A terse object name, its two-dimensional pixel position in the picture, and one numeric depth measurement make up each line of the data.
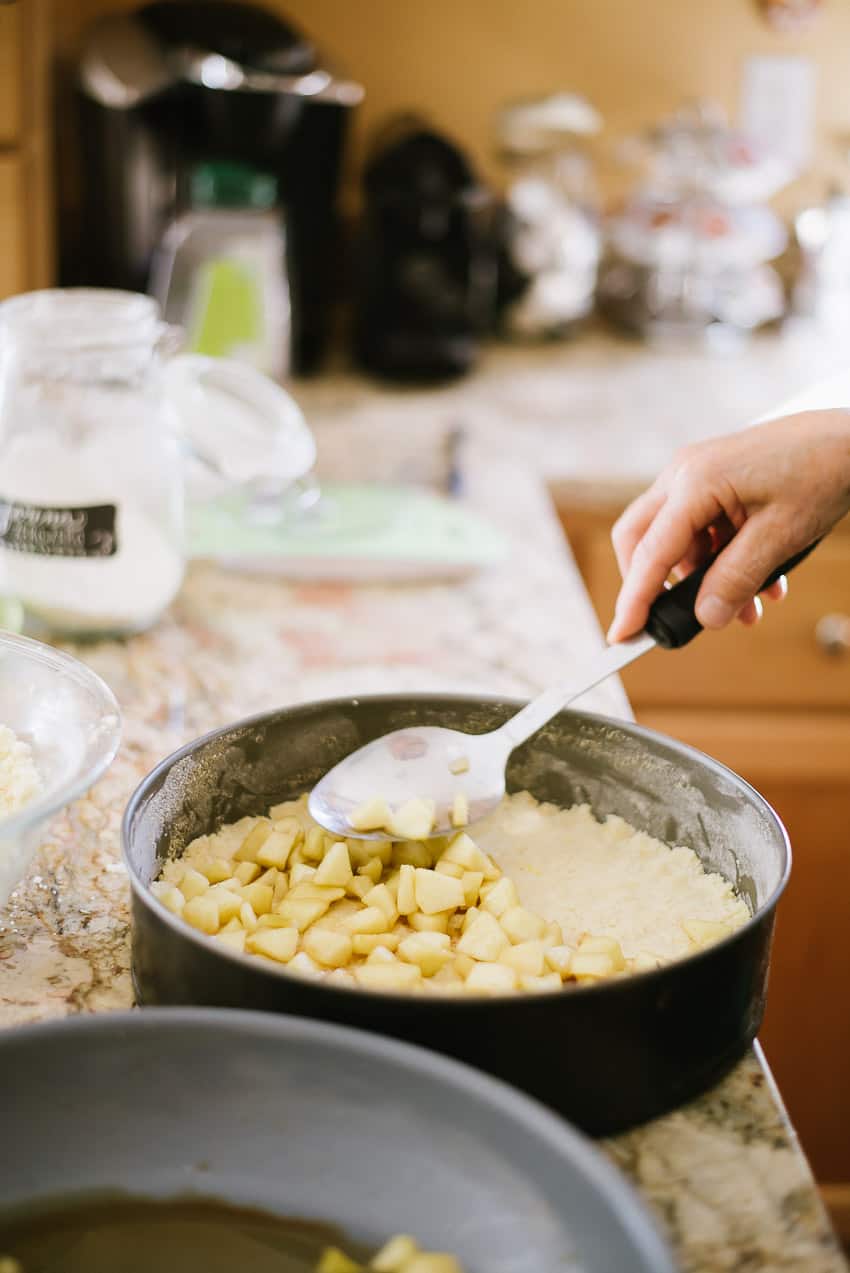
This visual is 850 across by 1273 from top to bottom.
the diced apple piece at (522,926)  0.73
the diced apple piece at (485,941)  0.72
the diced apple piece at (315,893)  0.77
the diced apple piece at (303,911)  0.75
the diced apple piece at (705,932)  0.73
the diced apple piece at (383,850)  0.83
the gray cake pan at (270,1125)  0.54
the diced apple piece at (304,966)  0.70
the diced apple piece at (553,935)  0.74
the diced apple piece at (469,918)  0.75
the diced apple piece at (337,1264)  0.52
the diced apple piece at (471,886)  0.78
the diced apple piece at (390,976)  0.68
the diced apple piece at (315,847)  0.82
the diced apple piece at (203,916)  0.72
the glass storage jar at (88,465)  1.13
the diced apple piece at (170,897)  0.74
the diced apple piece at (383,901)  0.76
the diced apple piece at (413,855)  0.83
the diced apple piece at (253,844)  0.82
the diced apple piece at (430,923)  0.75
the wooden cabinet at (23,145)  1.79
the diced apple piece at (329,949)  0.71
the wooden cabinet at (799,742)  1.61
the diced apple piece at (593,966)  0.69
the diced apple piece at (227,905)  0.74
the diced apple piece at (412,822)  0.82
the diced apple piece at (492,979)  0.68
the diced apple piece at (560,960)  0.70
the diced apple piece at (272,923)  0.74
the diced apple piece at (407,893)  0.77
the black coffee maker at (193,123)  1.88
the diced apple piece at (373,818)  0.83
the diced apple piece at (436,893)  0.76
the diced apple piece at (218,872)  0.79
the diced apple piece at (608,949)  0.70
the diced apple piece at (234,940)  0.71
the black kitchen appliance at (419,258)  2.10
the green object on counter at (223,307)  1.92
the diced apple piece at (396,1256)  0.52
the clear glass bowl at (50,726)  0.69
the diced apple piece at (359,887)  0.79
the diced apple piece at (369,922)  0.74
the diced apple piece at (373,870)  0.81
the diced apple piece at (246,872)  0.80
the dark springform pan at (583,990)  0.60
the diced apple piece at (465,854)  0.80
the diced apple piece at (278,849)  0.81
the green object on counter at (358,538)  1.42
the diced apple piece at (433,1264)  0.51
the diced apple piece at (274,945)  0.71
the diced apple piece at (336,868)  0.79
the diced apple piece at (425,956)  0.71
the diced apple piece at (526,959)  0.69
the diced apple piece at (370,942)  0.73
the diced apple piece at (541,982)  0.67
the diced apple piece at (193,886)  0.77
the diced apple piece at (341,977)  0.69
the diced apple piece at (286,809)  0.88
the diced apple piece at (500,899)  0.76
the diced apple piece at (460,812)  0.85
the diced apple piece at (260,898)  0.76
